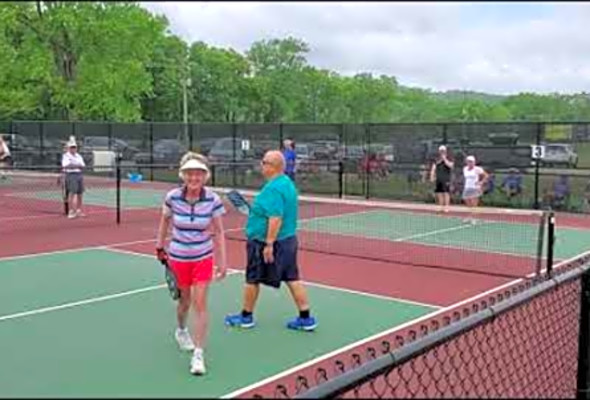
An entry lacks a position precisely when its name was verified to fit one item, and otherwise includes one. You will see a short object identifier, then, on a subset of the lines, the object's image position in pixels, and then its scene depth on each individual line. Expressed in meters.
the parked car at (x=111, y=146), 31.39
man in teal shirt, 7.18
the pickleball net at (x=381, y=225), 12.60
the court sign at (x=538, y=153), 21.25
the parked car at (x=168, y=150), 30.50
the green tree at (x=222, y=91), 43.06
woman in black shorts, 18.72
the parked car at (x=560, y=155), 21.39
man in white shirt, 17.47
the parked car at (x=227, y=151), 28.25
